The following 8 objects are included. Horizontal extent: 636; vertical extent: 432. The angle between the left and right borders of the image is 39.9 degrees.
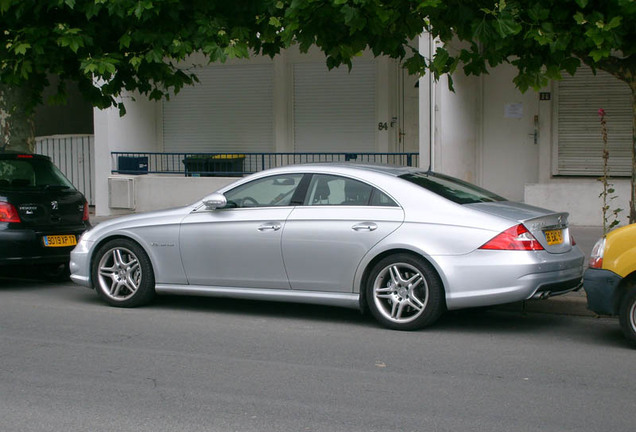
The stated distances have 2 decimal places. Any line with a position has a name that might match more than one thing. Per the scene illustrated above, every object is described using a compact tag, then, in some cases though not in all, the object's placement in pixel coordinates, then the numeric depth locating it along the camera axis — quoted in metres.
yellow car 6.96
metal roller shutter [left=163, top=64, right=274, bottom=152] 18.73
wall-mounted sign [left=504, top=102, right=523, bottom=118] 15.73
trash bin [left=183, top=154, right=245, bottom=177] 18.09
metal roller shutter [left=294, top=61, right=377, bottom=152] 17.64
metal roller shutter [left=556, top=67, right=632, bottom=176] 14.66
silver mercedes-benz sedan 7.46
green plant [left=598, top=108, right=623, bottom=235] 13.97
